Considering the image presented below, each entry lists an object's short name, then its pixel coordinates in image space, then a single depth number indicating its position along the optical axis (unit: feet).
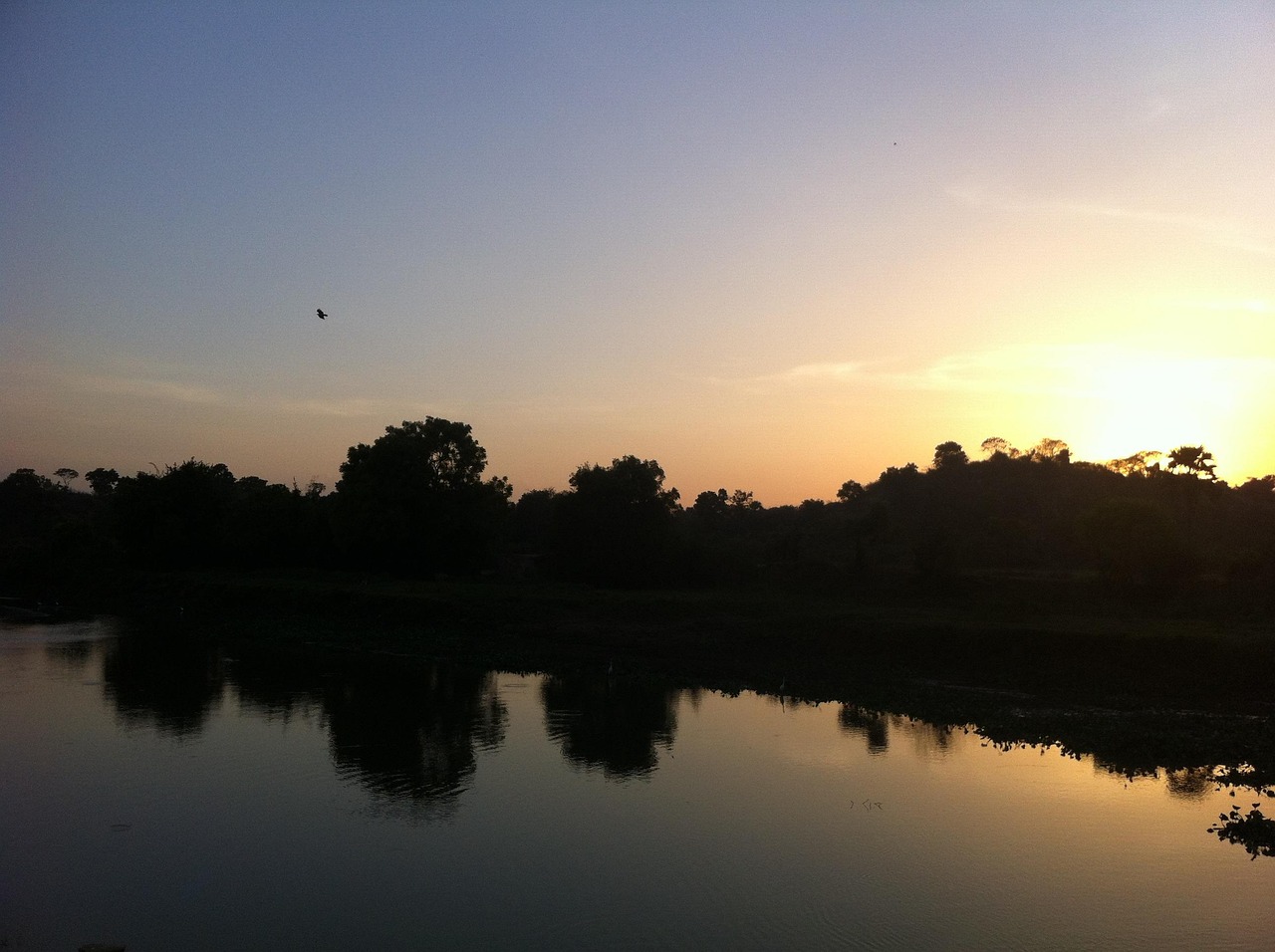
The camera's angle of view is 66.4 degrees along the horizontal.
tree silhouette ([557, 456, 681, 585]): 207.82
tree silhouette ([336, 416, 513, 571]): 217.56
